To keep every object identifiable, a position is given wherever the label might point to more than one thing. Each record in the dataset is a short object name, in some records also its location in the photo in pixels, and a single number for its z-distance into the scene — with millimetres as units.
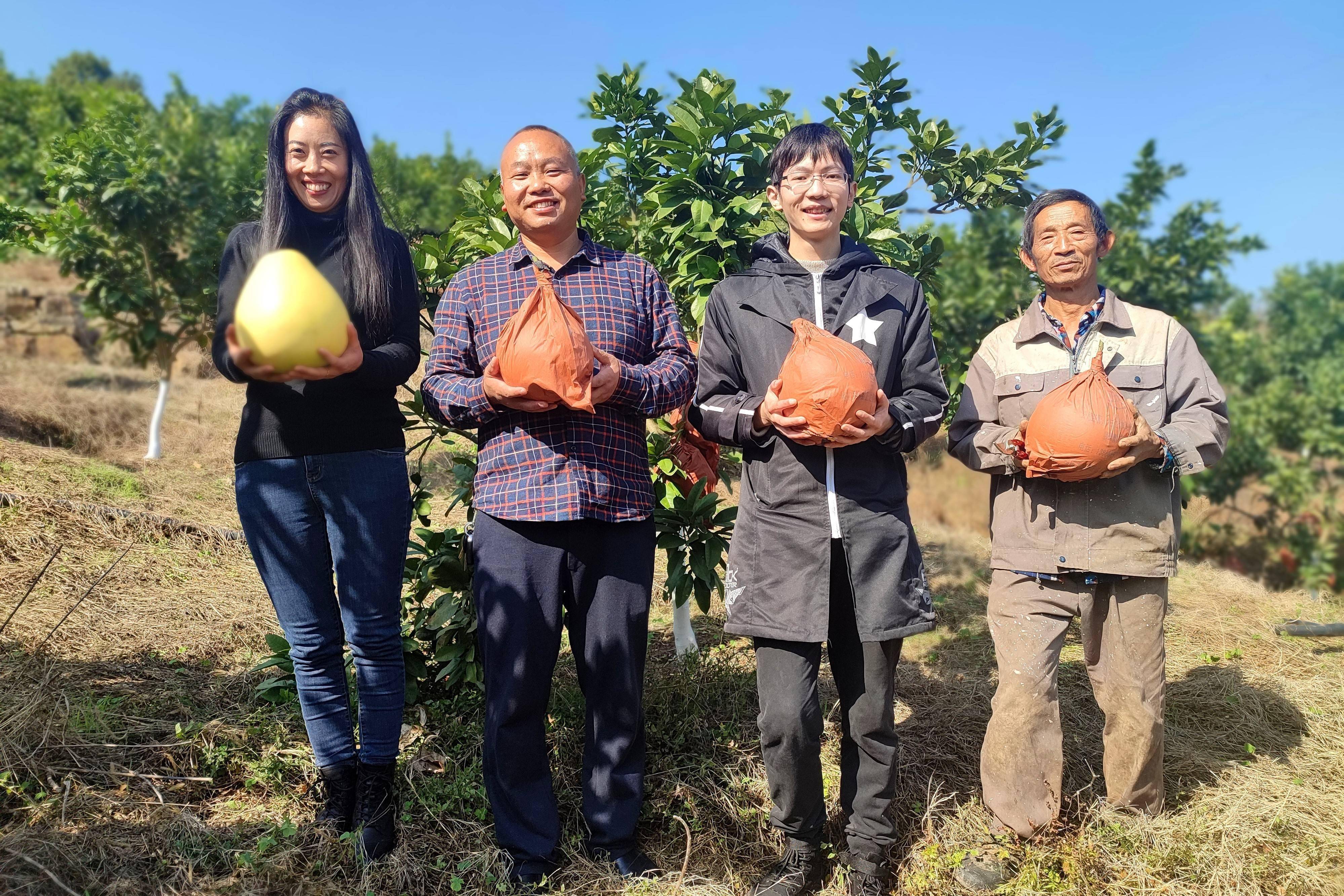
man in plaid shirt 2645
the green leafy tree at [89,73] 40938
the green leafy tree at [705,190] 3588
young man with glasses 2686
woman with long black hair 2566
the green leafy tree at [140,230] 8320
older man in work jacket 2963
